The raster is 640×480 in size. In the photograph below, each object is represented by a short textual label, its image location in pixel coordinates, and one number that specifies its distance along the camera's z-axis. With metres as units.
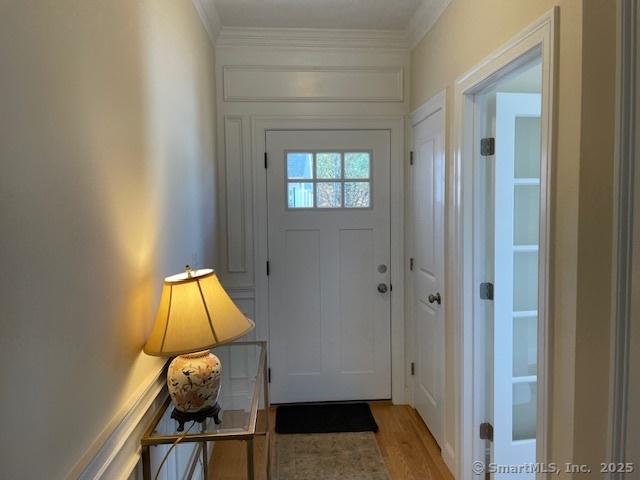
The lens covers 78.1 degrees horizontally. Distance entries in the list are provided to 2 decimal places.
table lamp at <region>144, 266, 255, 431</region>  1.11
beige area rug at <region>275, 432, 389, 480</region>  2.09
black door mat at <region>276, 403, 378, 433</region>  2.51
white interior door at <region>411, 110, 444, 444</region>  2.20
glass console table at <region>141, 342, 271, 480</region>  1.13
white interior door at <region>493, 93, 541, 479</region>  1.82
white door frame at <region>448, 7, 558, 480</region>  1.76
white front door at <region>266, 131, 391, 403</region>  2.73
